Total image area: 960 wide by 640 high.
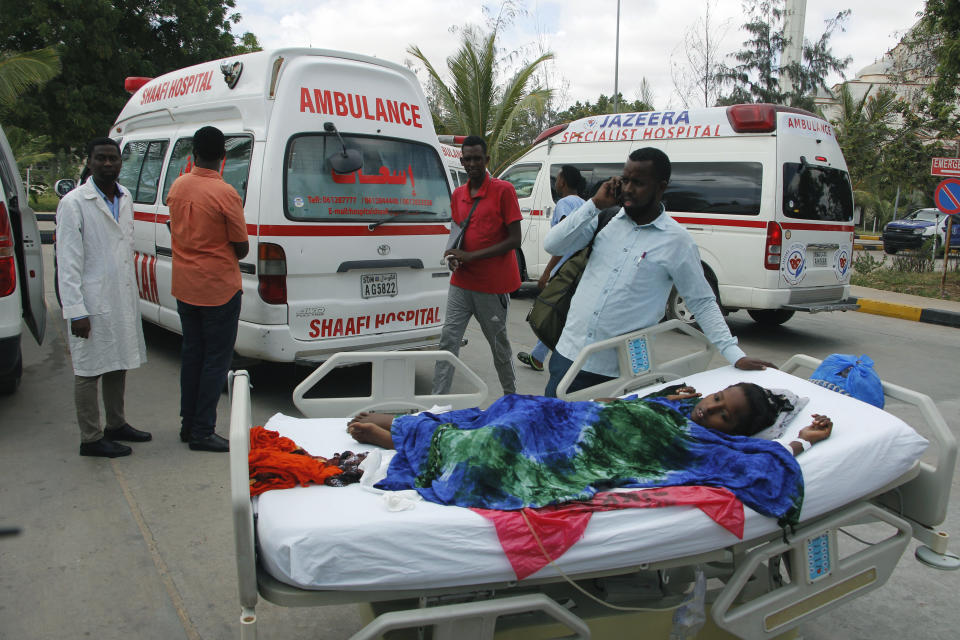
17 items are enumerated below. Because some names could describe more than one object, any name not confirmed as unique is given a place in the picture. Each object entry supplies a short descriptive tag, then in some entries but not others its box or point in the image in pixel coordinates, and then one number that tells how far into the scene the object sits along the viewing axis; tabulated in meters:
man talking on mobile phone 3.14
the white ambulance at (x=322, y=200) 4.74
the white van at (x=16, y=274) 4.31
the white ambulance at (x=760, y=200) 7.63
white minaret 28.09
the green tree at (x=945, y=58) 12.27
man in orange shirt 4.06
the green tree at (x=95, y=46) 17.94
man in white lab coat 3.95
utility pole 21.38
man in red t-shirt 4.84
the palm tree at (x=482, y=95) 16.69
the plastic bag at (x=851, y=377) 3.14
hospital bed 1.97
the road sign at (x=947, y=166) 10.51
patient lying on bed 2.30
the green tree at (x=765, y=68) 27.30
